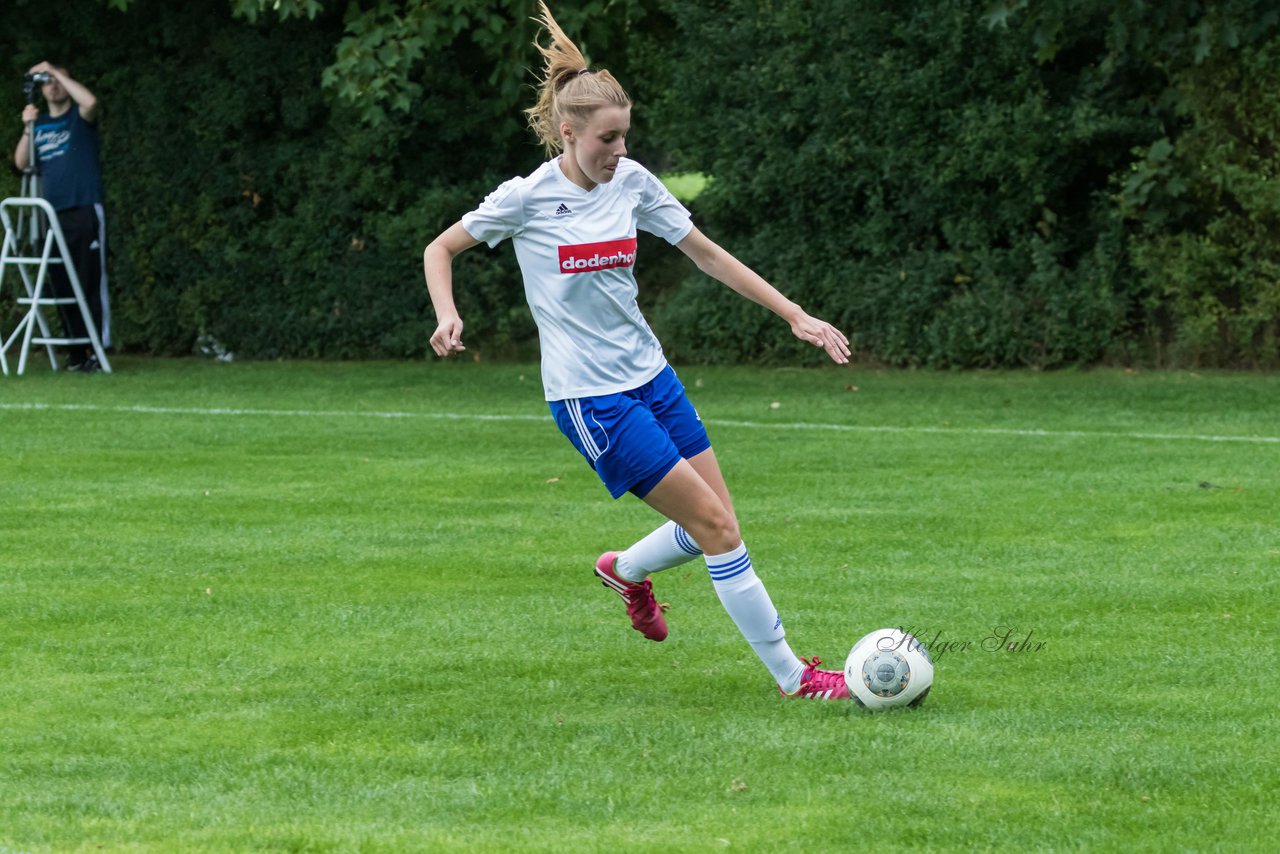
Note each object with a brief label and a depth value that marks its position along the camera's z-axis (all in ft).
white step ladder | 114.52
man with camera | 116.26
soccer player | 39.19
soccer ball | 37.78
